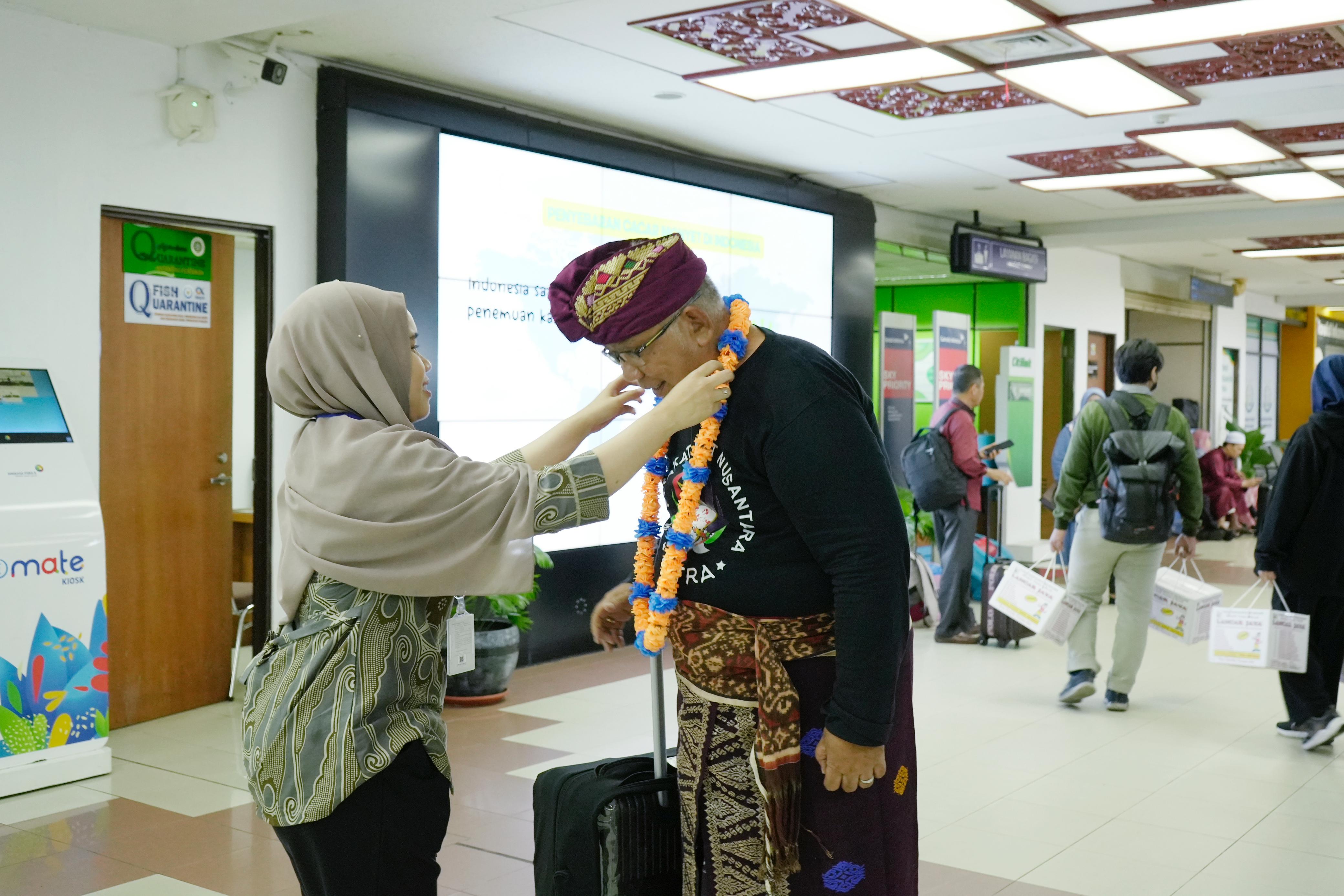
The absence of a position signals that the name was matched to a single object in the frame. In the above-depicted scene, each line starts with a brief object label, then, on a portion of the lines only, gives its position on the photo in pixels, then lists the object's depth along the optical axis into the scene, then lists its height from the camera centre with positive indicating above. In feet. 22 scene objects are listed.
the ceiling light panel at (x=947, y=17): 15.61 +5.43
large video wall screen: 20.27 +2.47
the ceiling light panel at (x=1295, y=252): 42.88 +6.33
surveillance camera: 17.21 +5.09
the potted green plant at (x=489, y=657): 18.58 -3.93
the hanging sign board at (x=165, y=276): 17.22 +1.94
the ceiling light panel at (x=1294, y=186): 29.30 +6.06
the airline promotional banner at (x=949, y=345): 33.14 +2.04
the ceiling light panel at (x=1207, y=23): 15.71 +5.53
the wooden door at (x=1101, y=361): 45.50 +2.23
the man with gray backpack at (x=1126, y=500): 17.15 -1.21
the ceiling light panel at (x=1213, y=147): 24.39 +5.91
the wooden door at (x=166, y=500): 17.15 -1.46
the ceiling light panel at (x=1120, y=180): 28.73 +5.98
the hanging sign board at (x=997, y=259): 33.40 +4.73
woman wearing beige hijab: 5.60 -0.78
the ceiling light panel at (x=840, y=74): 18.58 +5.60
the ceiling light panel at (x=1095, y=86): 19.16 +5.70
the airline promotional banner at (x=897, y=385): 31.68 +0.83
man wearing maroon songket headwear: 5.71 -1.00
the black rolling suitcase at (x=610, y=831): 6.26 -2.27
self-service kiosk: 13.85 -2.36
